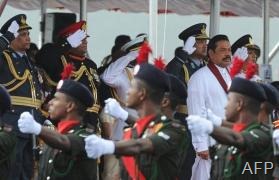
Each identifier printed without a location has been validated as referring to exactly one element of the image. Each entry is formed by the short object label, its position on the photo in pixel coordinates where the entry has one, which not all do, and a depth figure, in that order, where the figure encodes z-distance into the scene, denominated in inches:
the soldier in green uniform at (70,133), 624.6
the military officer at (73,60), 841.6
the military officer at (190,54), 871.3
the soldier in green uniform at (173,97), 626.7
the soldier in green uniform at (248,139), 589.5
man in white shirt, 826.7
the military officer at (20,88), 810.3
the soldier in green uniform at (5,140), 641.6
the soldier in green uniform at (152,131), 591.1
